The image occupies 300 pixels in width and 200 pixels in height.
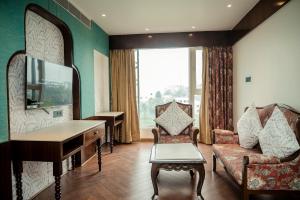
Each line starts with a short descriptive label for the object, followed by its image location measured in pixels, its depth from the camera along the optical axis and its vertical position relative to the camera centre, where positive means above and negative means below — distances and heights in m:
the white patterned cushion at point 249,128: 2.90 -0.48
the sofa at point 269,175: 2.10 -0.81
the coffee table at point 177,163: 2.41 -0.78
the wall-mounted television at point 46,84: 2.38 +0.16
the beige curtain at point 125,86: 5.27 +0.23
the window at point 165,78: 5.36 +0.43
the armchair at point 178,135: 3.39 -0.69
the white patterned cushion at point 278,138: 2.20 -0.49
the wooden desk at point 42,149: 2.08 -0.53
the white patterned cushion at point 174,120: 3.82 -0.46
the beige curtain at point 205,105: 5.10 -0.25
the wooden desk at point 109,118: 4.25 -0.46
